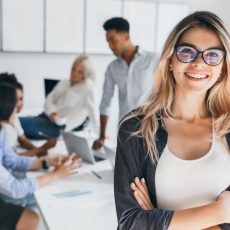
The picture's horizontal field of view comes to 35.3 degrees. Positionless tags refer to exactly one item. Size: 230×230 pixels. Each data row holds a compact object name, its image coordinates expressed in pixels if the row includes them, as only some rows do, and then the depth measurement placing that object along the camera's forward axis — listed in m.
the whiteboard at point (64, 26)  4.66
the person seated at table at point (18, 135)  2.24
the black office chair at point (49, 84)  4.19
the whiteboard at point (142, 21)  5.03
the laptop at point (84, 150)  2.28
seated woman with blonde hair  3.58
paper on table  1.69
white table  1.51
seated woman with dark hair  1.92
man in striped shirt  2.96
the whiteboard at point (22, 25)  4.44
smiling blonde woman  1.19
